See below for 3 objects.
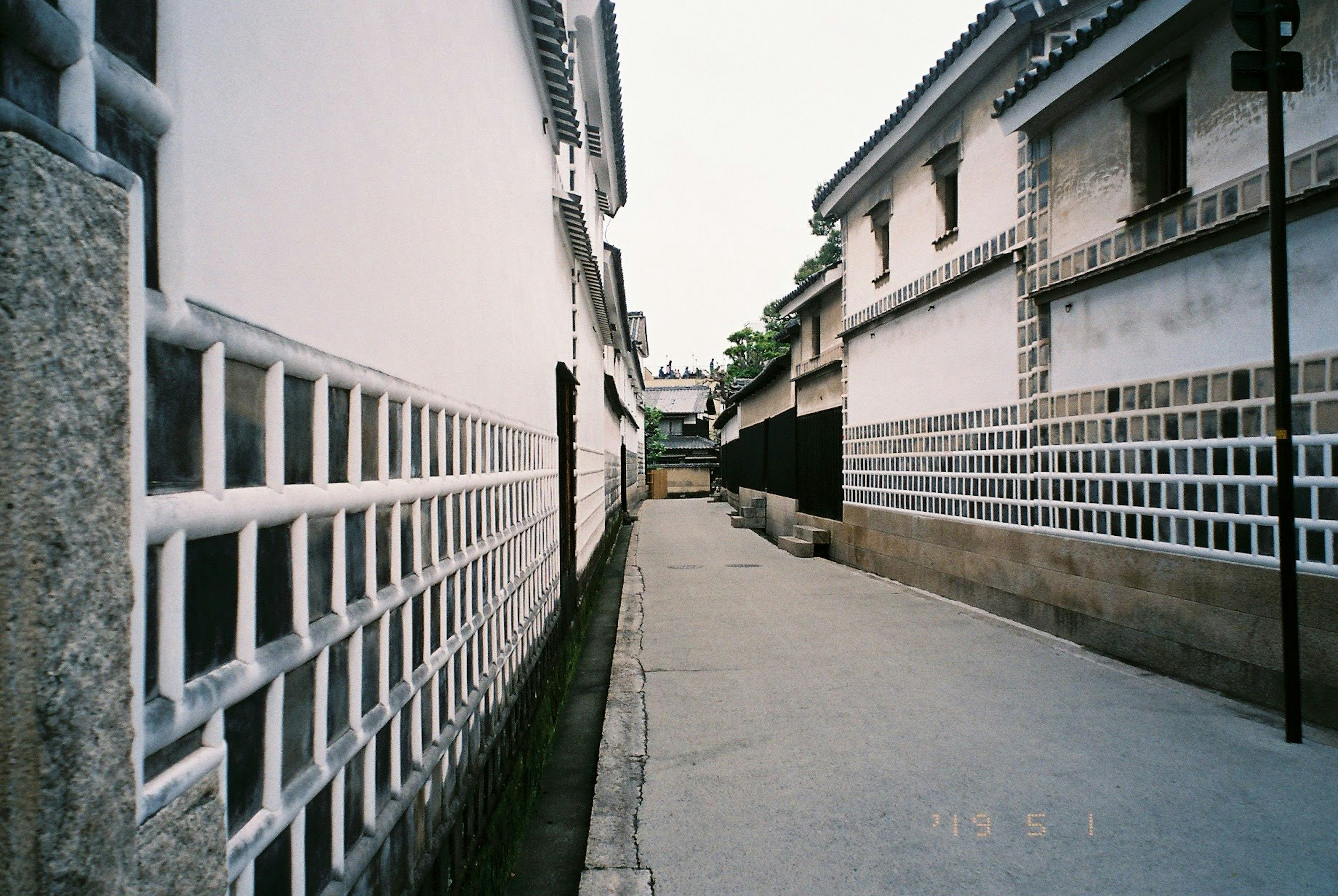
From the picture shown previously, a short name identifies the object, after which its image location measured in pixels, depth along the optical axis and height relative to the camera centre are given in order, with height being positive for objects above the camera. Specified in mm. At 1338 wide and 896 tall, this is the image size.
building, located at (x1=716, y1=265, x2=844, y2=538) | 15117 +923
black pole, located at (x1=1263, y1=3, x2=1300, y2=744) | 4512 +348
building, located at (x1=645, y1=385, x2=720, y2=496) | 44656 +1883
